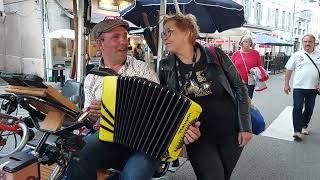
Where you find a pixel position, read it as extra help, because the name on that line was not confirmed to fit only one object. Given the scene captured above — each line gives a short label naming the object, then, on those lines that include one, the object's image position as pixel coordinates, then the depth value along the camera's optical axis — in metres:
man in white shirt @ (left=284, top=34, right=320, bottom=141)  6.00
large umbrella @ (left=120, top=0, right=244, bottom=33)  4.90
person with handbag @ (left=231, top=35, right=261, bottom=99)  7.07
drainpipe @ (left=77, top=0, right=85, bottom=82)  4.12
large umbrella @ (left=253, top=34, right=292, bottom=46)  19.36
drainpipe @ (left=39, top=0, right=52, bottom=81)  14.85
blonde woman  2.56
